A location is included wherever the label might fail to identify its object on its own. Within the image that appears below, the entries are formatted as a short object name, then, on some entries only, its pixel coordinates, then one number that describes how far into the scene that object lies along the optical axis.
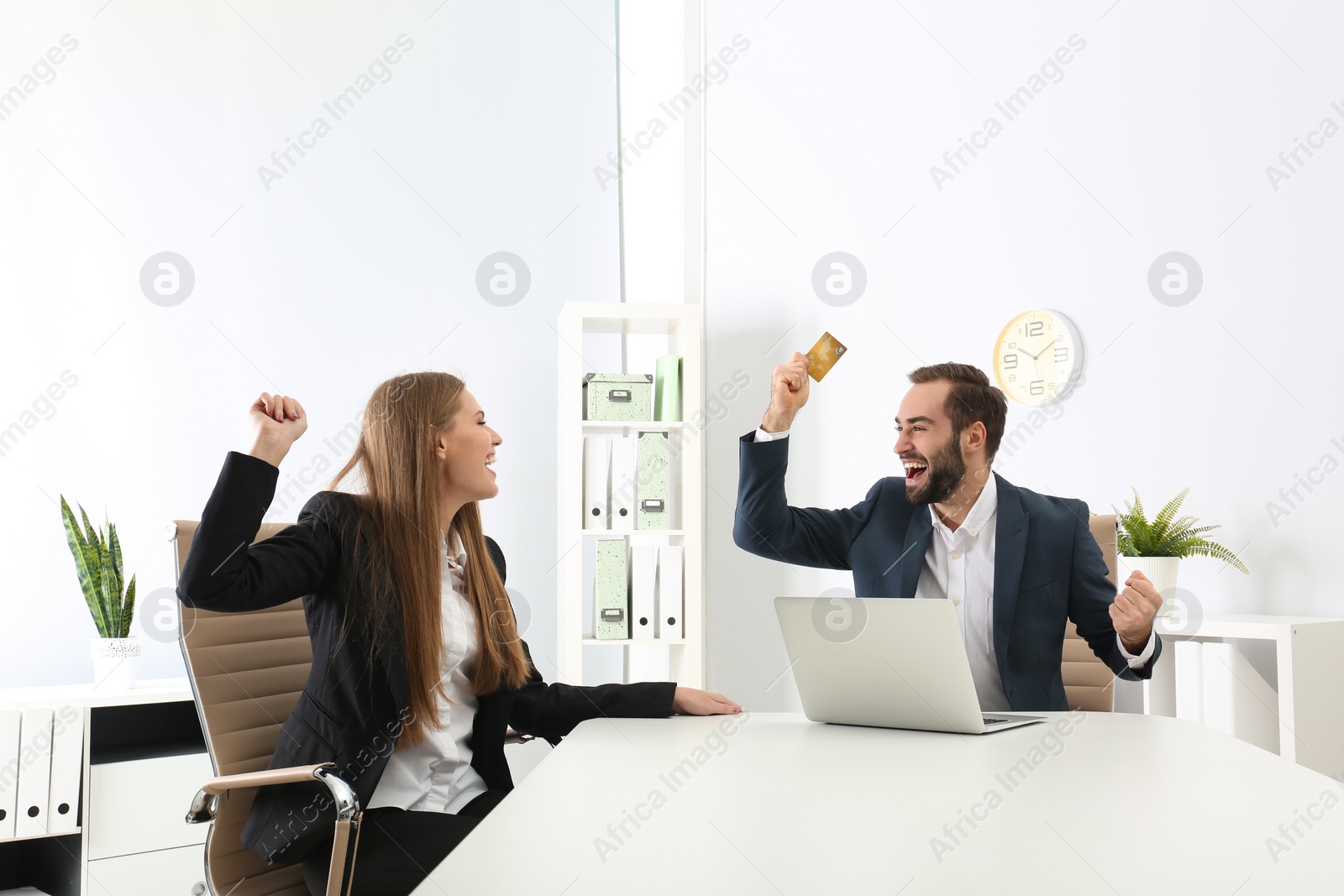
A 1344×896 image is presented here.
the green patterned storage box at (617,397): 3.45
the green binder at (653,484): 3.42
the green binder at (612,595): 3.38
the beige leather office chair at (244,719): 1.44
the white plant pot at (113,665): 2.74
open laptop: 1.30
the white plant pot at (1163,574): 2.29
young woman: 1.49
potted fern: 2.29
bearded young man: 1.95
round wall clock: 2.67
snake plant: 2.77
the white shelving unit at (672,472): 3.38
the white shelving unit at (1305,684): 1.98
